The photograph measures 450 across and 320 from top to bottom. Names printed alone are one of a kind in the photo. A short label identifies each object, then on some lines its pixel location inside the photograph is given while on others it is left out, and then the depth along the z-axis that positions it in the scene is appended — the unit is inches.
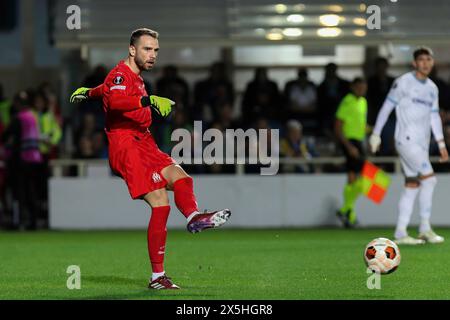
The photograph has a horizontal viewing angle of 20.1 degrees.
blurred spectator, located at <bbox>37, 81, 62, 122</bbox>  735.1
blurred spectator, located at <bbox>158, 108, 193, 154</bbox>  719.7
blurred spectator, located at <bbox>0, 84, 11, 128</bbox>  759.1
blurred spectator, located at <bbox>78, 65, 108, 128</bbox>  745.0
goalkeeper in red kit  364.8
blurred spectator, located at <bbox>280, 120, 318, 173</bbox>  728.3
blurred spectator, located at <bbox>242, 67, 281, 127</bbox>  746.2
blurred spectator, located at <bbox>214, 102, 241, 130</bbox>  725.3
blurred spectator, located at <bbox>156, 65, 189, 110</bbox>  745.0
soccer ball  391.2
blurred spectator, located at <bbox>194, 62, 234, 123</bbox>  745.6
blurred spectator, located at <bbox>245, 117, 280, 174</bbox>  711.4
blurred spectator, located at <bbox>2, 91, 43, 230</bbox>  706.2
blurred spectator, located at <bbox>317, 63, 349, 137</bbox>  753.6
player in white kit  544.7
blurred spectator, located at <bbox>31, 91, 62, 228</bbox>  716.0
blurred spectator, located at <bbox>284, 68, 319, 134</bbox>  757.9
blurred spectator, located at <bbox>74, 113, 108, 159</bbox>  737.0
